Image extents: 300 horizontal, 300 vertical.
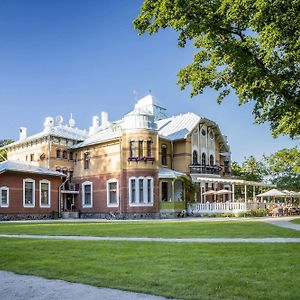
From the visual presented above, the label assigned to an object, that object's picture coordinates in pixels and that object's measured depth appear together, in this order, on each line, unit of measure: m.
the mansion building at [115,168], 32.91
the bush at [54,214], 34.44
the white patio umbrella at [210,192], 35.38
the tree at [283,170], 44.12
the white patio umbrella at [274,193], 35.47
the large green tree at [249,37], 11.97
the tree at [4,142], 55.31
